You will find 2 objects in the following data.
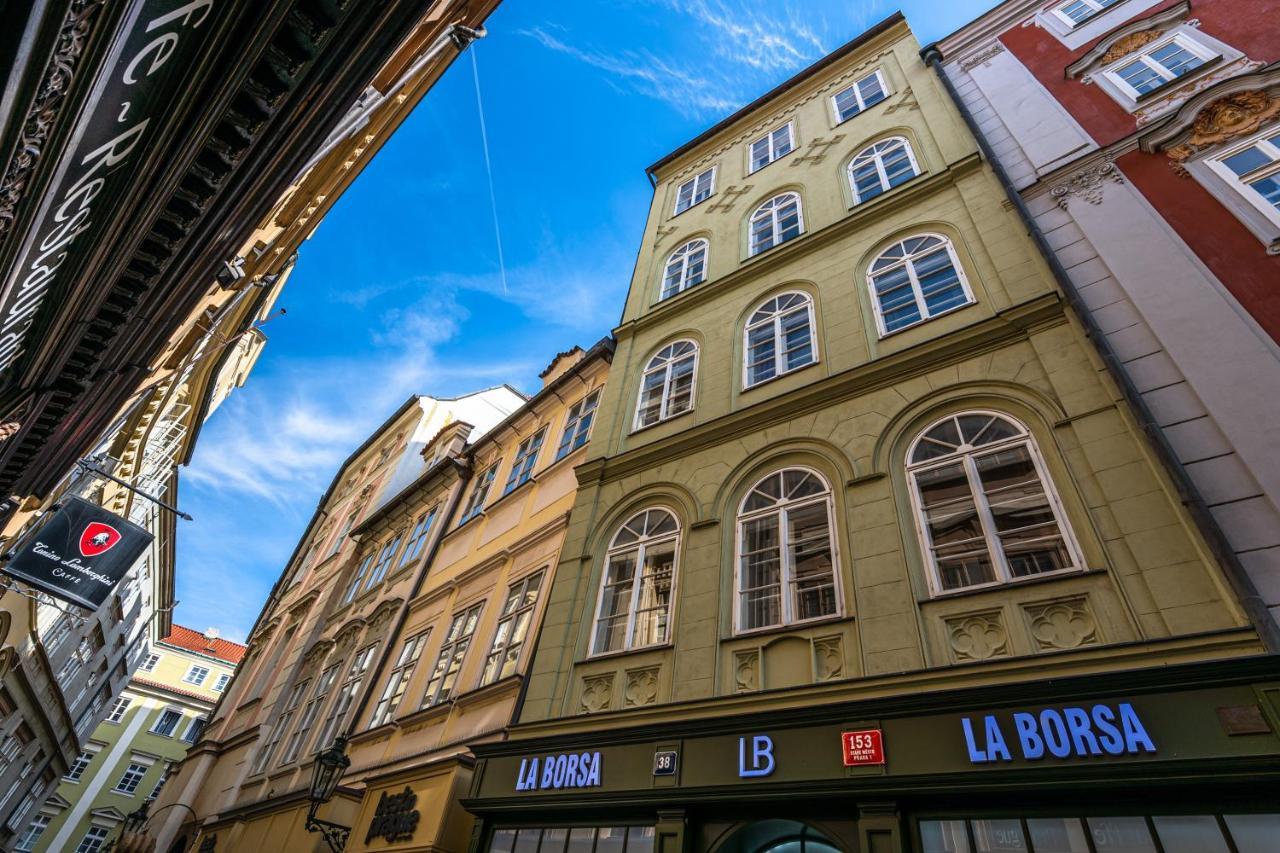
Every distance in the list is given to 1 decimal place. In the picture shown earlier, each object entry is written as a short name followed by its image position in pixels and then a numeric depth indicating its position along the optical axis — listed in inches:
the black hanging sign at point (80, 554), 404.8
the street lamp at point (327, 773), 379.2
